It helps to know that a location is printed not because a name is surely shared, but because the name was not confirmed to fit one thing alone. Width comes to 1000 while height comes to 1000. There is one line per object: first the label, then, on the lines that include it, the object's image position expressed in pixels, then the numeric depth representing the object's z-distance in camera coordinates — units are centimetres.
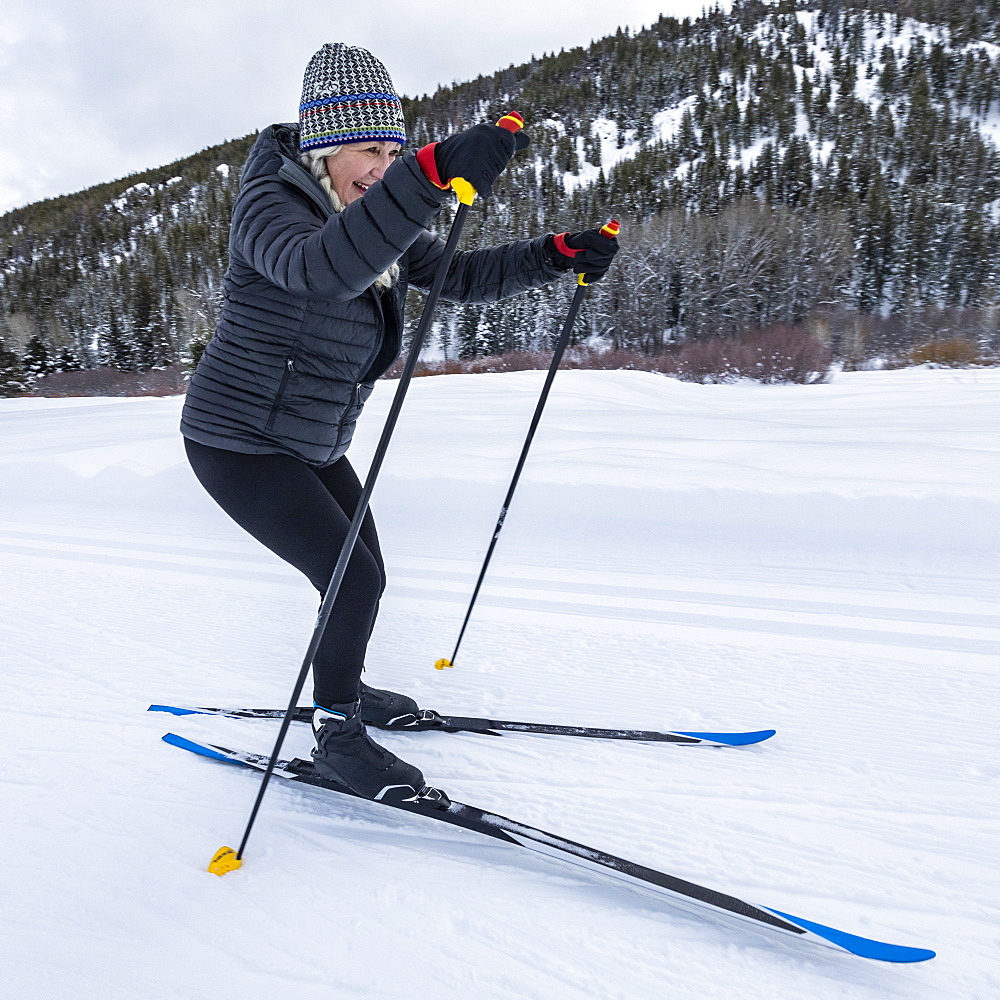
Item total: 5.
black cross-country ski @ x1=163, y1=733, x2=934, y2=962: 125
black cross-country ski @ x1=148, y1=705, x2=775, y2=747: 201
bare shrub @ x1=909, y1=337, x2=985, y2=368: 1538
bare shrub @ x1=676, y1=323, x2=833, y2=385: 1359
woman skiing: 148
